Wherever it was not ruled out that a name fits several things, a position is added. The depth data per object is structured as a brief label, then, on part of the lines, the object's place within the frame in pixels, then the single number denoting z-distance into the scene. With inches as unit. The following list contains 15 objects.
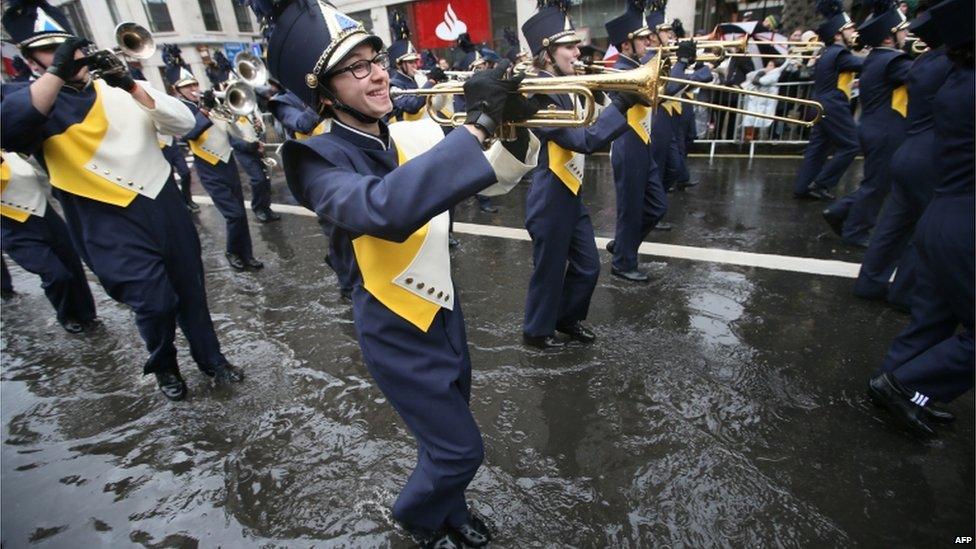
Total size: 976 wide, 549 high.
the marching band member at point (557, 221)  131.4
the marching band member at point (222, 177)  226.7
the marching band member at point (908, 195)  134.3
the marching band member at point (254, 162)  261.1
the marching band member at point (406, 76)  262.9
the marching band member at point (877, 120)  191.6
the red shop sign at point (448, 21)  805.2
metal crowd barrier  354.6
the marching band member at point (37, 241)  179.3
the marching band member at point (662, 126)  181.8
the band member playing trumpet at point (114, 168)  105.6
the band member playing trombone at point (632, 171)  174.1
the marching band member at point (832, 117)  249.9
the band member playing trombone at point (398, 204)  58.9
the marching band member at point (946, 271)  92.1
